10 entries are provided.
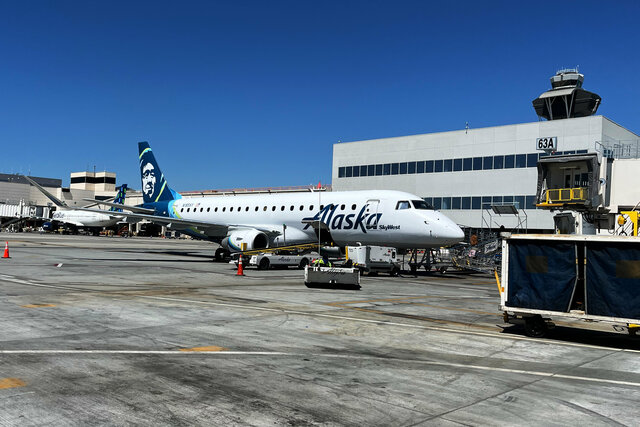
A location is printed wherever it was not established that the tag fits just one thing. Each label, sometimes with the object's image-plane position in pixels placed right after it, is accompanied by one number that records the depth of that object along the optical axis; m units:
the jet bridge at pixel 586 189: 27.36
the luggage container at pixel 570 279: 11.12
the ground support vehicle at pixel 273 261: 30.28
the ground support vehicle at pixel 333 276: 21.33
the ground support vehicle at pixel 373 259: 27.80
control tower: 60.69
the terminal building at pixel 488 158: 48.94
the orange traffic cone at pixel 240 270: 26.38
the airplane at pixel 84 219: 100.94
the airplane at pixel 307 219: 28.73
